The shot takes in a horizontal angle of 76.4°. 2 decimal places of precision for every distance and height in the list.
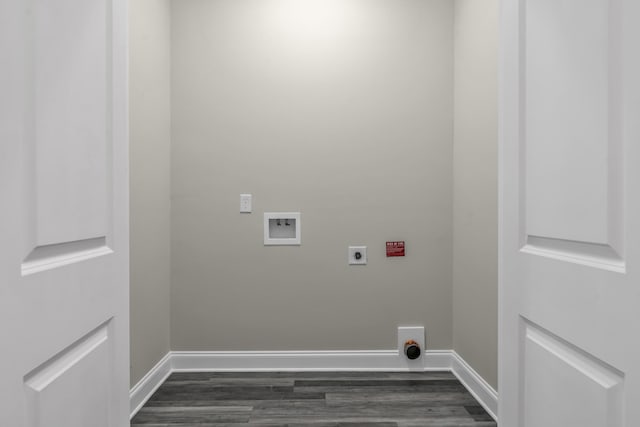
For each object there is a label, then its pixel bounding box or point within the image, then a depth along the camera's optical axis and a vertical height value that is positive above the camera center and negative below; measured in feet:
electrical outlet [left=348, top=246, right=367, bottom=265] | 8.16 -0.92
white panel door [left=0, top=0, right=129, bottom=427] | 2.17 -0.02
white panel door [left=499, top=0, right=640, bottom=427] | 2.25 -0.03
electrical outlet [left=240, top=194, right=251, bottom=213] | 8.09 +0.17
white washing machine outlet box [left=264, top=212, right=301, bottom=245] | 8.11 -0.35
